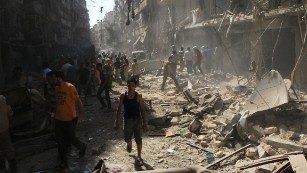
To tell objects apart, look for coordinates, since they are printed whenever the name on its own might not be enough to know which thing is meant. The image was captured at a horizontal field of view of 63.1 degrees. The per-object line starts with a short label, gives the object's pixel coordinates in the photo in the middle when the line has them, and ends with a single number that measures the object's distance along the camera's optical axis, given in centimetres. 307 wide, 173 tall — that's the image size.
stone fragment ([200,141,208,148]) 563
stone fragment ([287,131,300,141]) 547
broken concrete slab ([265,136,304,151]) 493
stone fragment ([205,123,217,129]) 651
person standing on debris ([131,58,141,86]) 1201
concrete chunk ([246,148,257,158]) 493
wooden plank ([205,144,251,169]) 451
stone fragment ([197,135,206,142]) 584
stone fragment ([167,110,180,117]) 787
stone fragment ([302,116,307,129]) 590
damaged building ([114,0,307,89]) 1022
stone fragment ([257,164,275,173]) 404
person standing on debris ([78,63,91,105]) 963
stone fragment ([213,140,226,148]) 547
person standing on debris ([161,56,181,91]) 1139
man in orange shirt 448
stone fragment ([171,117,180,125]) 714
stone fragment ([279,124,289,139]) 558
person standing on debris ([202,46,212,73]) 1519
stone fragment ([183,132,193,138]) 616
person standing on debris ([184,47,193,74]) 1495
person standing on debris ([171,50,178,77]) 1354
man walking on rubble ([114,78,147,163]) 468
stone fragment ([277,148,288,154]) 500
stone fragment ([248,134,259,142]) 554
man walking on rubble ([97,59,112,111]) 860
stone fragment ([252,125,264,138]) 573
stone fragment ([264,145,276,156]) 485
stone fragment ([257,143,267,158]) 482
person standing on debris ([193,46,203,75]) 1425
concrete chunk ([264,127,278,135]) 576
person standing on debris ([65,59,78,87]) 898
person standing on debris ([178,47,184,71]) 1669
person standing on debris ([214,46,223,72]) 1642
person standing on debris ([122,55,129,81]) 1399
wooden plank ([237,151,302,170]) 331
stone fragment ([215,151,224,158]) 503
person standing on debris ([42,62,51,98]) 768
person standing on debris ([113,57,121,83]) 1420
